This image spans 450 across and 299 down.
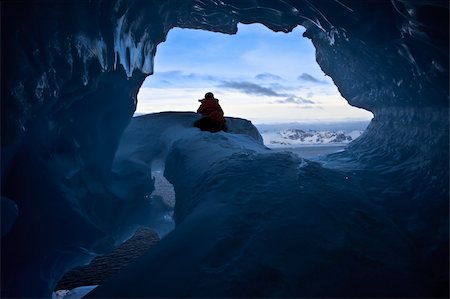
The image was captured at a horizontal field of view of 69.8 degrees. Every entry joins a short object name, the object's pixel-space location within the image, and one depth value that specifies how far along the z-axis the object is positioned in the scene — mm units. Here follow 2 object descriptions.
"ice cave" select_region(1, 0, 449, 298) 2203
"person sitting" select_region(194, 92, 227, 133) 7070
